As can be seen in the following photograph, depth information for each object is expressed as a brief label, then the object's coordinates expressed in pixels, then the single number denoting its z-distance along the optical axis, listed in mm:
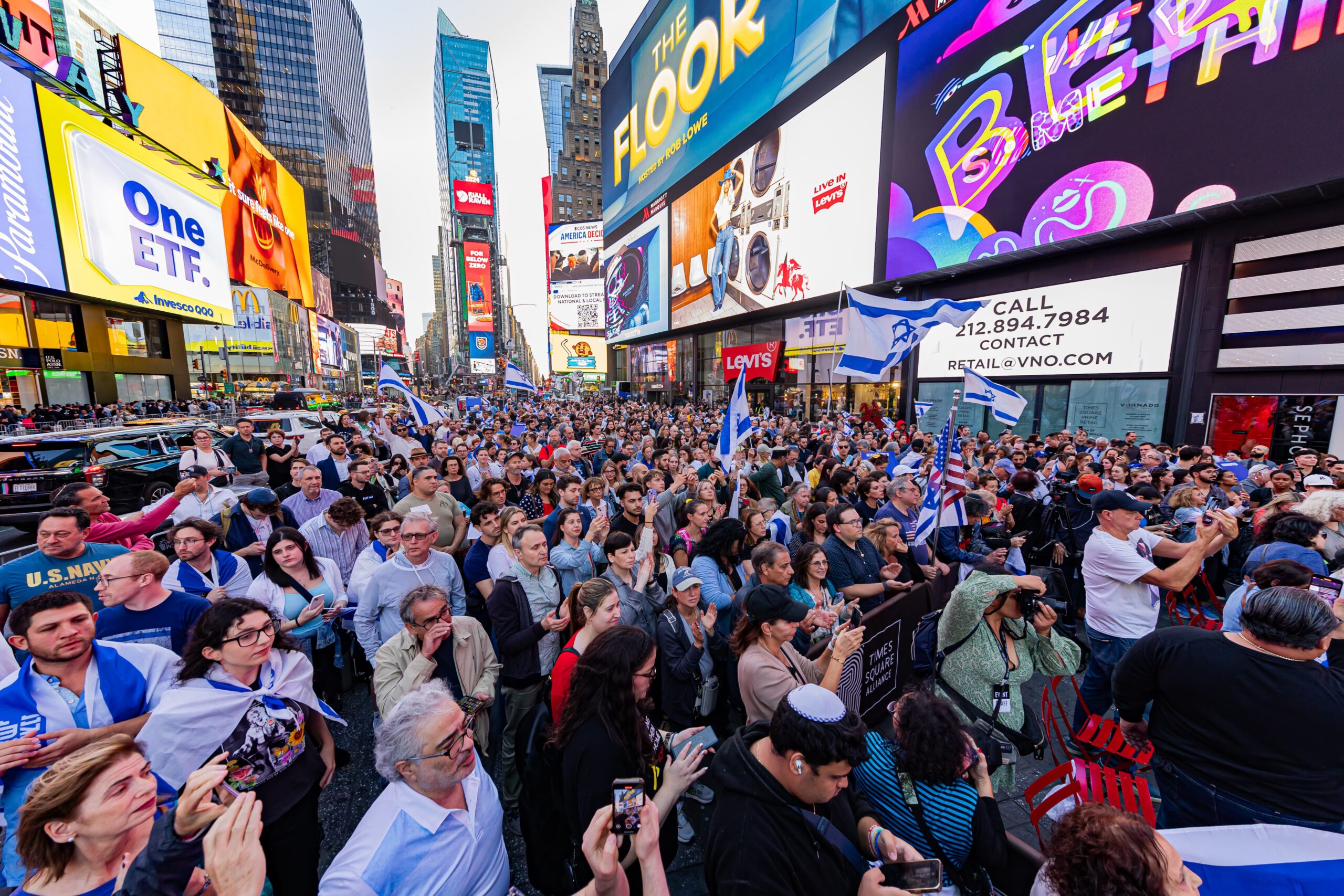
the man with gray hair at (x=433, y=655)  2740
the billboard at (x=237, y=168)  26719
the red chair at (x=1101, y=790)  2590
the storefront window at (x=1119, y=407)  13789
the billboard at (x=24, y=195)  17328
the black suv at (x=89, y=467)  8445
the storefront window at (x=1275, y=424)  11102
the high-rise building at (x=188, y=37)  72938
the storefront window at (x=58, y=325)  22844
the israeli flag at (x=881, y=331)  8266
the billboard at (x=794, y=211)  21984
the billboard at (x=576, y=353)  72875
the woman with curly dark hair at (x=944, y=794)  1978
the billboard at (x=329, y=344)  63281
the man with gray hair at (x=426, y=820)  1597
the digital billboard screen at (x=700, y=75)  24859
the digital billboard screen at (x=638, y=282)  43406
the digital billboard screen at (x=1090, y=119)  10695
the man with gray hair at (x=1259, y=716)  2158
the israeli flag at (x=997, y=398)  9422
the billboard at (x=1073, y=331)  13688
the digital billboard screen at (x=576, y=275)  68812
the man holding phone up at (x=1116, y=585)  3668
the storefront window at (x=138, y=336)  26703
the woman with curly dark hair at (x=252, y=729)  2146
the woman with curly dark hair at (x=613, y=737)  2027
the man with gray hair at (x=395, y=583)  3572
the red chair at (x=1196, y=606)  5203
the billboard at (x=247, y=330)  43750
